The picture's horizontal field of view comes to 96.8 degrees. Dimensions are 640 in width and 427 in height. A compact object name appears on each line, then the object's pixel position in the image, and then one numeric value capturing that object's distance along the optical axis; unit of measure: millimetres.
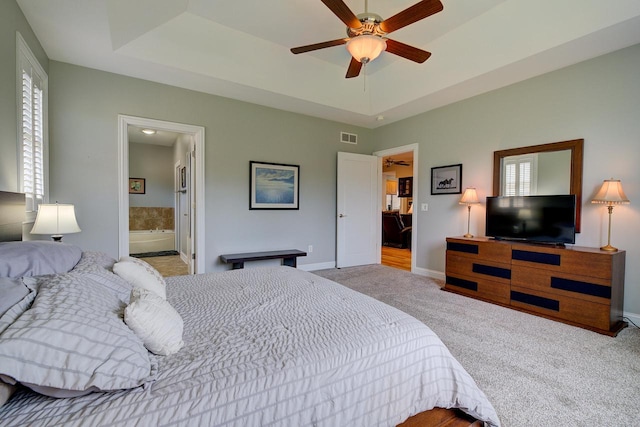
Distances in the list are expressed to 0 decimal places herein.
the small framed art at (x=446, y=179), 4117
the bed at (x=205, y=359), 712
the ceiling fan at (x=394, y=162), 9036
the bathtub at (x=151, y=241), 6062
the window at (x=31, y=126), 2201
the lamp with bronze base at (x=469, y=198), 3764
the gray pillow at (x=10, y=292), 789
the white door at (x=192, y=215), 3913
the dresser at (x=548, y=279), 2523
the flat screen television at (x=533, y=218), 2930
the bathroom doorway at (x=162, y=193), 3430
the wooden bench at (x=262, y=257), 3791
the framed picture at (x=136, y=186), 7062
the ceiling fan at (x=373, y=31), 1998
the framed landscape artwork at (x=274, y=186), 4250
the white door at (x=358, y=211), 5004
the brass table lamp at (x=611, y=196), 2635
